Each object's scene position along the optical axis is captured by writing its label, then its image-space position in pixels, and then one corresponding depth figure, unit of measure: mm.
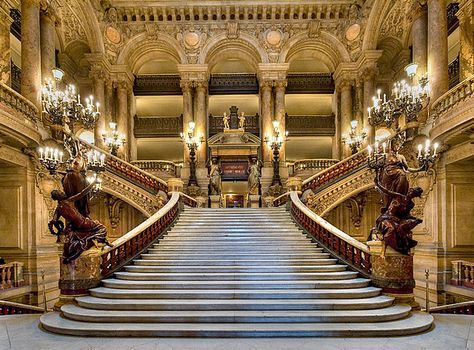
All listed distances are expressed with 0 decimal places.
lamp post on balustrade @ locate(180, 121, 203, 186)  15406
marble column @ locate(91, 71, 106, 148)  16578
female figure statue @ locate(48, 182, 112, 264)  6004
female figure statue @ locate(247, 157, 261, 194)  14477
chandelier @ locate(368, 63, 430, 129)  7993
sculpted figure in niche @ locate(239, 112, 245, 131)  15930
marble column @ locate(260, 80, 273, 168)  17125
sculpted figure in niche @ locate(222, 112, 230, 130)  16062
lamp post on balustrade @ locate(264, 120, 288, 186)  14773
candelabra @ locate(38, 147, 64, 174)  6973
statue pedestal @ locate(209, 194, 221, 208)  14250
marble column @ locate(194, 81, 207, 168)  17219
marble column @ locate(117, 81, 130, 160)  17492
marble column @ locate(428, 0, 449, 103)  10578
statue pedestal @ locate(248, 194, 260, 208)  14481
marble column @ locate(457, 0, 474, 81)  10664
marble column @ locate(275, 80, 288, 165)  17344
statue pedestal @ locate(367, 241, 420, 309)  5938
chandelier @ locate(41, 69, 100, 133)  8258
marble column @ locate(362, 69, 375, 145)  16484
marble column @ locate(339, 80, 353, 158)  17359
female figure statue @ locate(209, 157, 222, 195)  14523
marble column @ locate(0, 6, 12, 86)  11078
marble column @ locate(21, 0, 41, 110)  10695
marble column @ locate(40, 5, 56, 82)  11786
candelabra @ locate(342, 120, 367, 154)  15977
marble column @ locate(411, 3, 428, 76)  11703
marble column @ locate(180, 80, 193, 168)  17500
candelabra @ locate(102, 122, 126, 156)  16156
